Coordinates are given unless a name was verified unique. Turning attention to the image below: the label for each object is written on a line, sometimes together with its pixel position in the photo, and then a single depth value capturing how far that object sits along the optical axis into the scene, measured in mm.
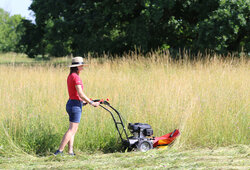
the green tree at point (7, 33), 112250
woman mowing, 9891
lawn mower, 10625
